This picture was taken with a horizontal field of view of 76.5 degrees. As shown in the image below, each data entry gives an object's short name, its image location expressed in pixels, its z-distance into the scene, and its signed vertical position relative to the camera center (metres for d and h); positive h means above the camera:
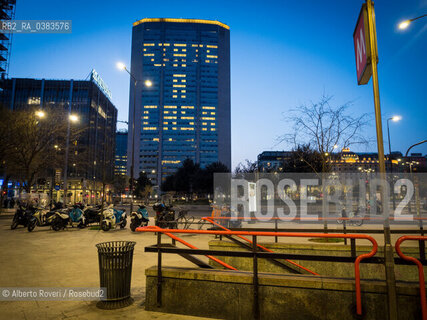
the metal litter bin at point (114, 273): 4.29 -1.30
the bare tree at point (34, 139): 21.78 +4.47
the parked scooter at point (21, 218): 15.09 -1.47
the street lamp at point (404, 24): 9.76 +6.04
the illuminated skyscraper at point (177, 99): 151.25 +52.46
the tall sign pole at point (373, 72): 3.36 +1.62
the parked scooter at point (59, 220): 13.81 -1.46
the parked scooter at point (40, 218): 13.93 -1.47
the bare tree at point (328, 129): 12.25 +2.79
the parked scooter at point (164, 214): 13.32 -1.17
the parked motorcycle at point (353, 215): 16.48 -1.69
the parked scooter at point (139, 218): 14.20 -1.39
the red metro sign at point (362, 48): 3.60 +2.00
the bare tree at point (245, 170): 49.54 +4.19
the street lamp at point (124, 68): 17.79 +8.19
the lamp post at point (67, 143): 23.98 +4.38
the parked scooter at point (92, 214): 15.91 -1.32
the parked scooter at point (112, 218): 13.84 -1.44
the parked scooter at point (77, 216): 14.84 -1.35
